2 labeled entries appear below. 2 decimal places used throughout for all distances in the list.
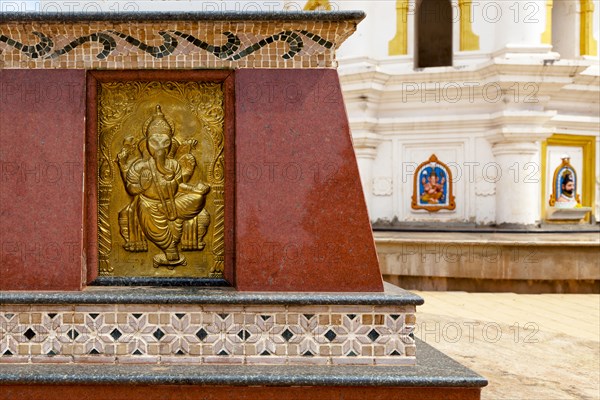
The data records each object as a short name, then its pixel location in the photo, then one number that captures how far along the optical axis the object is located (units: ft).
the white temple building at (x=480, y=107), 31.35
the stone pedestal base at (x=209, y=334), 8.09
